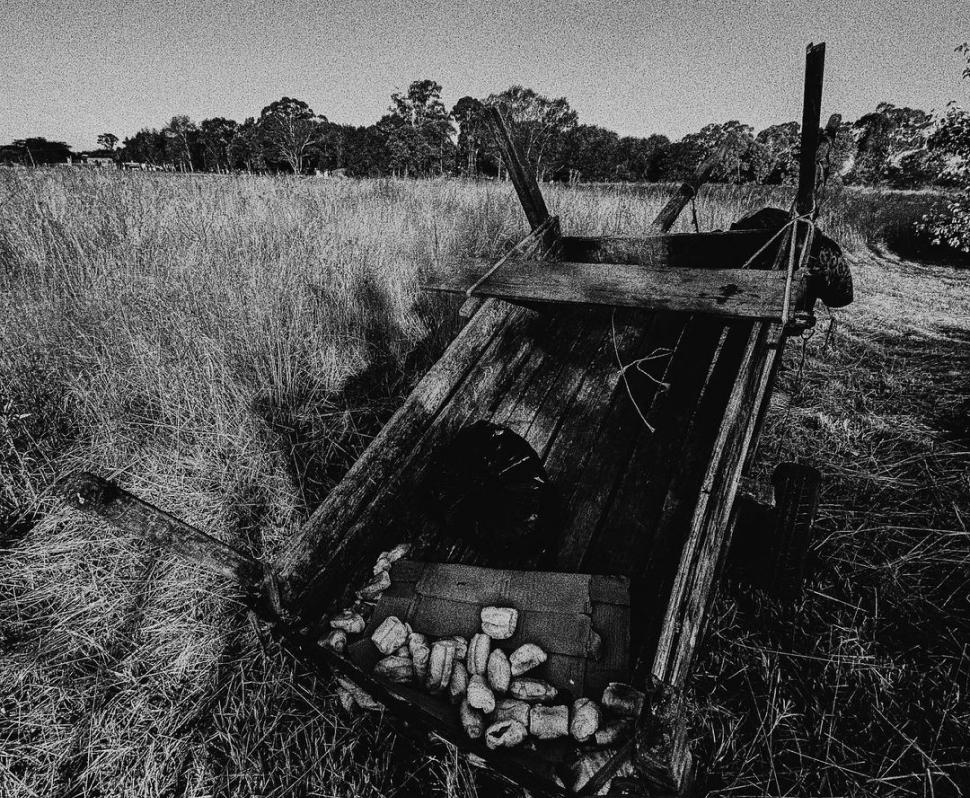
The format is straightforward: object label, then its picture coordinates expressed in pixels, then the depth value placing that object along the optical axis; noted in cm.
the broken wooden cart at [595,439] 109
